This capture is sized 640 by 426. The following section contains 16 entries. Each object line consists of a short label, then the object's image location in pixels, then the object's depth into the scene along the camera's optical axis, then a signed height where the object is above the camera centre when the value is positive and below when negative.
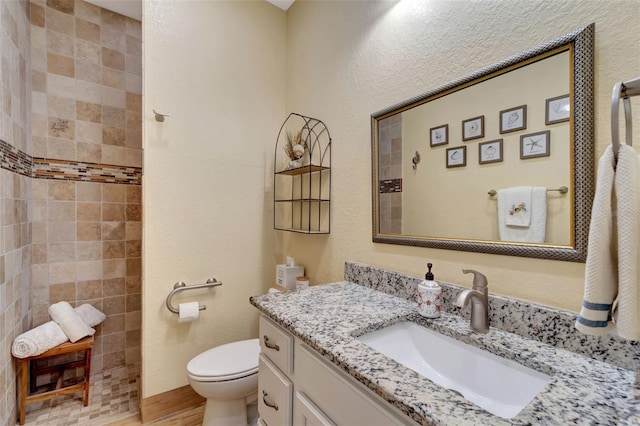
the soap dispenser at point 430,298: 0.94 -0.30
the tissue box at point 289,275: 1.75 -0.41
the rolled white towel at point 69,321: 1.70 -0.69
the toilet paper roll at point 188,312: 1.56 -0.57
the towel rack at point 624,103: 0.51 +0.21
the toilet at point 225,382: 1.34 -0.84
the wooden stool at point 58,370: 1.55 -1.05
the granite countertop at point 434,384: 0.50 -0.37
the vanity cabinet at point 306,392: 0.64 -0.51
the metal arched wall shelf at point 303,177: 1.65 +0.23
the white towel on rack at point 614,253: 0.51 -0.08
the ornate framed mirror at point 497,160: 0.76 +0.18
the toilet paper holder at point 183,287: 1.56 -0.45
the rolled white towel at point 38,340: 1.49 -0.73
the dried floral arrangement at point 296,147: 1.70 +0.41
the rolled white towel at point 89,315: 1.89 -0.72
